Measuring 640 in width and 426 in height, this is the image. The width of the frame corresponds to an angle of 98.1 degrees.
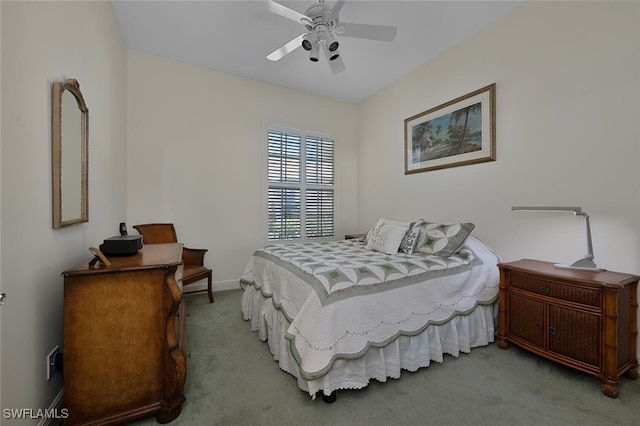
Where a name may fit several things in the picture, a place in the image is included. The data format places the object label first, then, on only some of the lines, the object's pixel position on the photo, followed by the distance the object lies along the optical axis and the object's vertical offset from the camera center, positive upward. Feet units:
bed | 5.34 -2.12
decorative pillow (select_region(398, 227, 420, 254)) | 8.81 -0.95
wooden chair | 10.09 -1.55
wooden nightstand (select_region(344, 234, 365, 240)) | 13.93 -1.25
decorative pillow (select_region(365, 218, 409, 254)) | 8.90 -0.84
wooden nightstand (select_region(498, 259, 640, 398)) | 5.50 -2.34
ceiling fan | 6.73 +4.80
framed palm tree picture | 9.25 +2.92
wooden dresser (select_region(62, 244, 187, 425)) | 4.34 -2.14
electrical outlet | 4.60 -2.53
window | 13.69 +1.35
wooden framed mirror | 4.72 +1.12
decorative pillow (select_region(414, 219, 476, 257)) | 8.17 -0.81
